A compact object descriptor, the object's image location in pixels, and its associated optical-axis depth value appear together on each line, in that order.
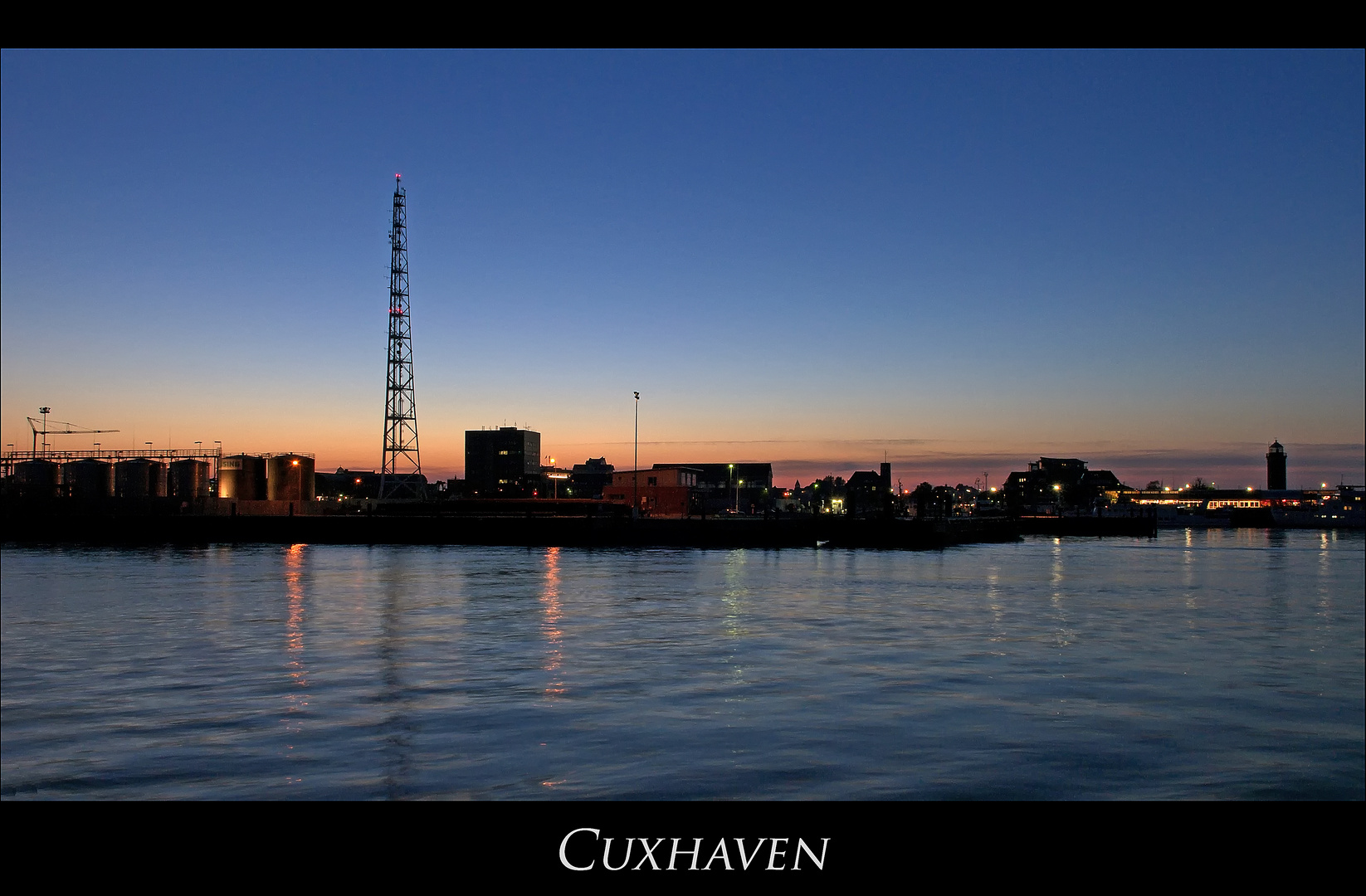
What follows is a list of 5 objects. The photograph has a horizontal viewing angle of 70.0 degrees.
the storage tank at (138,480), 100.00
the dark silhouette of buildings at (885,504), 84.52
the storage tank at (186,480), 104.19
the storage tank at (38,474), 101.44
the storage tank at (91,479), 100.06
